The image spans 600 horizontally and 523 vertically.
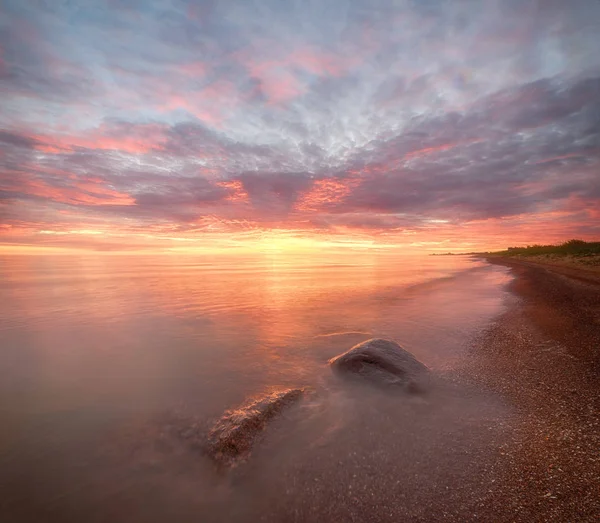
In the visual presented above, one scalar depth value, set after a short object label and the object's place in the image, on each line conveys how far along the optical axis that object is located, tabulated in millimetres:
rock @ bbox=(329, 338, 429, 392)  6965
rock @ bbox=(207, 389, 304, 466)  4730
